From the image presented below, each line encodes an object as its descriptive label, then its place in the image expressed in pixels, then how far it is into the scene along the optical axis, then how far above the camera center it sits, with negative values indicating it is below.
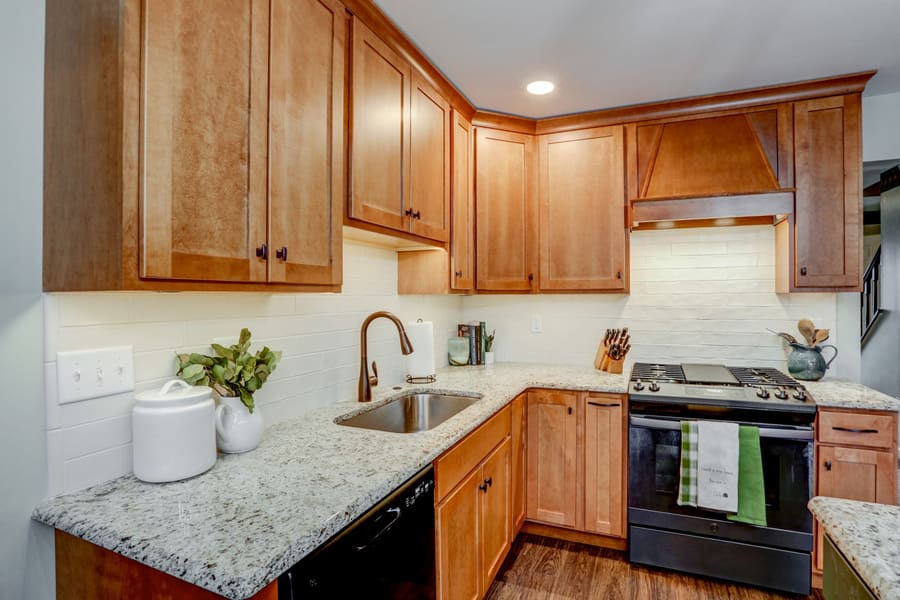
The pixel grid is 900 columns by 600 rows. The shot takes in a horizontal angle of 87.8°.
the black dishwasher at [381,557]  0.94 -0.60
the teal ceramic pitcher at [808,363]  2.41 -0.33
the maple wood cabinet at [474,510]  1.56 -0.81
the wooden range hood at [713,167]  2.44 +0.73
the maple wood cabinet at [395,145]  1.70 +0.65
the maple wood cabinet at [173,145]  0.95 +0.35
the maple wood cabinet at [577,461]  2.37 -0.84
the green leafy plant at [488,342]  3.10 -0.28
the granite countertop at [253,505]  0.84 -0.45
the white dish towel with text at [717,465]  2.09 -0.74
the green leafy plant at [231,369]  1.29 -0.20
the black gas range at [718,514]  2.07 -0.85
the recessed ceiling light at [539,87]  2.39 +1.10
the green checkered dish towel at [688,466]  2.14 -0.77
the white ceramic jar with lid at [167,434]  1.13 -0.33
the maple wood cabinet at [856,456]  2.02 -0.68
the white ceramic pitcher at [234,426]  1.33 -0.36
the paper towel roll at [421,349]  2.34 -0.25
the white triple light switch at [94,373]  1.10 -0.18
